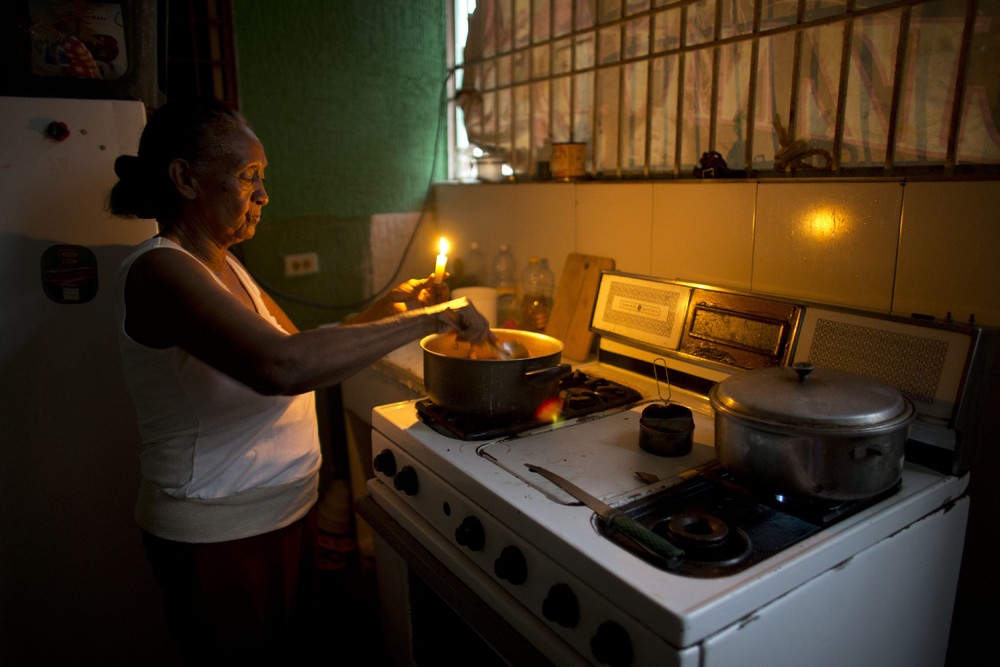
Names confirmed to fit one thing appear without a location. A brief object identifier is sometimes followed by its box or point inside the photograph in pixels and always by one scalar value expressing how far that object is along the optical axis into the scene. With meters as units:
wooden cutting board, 1.93
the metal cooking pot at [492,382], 1.31
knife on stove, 0.88
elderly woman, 1.08
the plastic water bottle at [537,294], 2.14
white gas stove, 0.86
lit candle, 1.45
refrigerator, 1.53
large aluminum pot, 0.97
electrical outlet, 2.46
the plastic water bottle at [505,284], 2.31
